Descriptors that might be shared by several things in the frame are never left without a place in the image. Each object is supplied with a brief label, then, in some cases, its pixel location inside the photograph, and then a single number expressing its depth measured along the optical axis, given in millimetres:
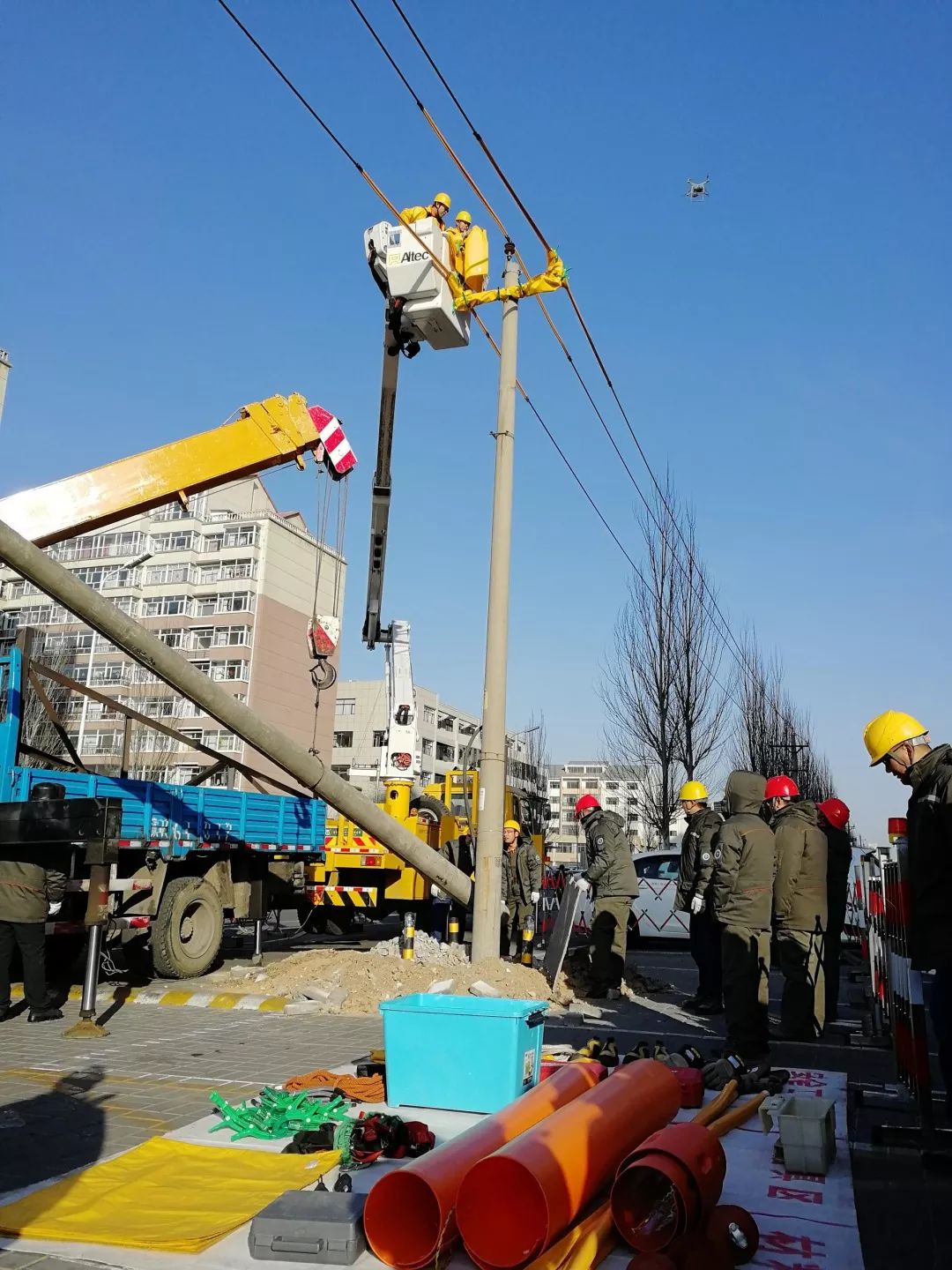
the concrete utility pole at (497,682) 10477
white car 16656
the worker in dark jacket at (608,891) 10812
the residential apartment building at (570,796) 123200
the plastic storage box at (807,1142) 4469
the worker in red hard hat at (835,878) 9500
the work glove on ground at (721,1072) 5902
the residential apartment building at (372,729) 80875
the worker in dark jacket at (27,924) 8648
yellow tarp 3715
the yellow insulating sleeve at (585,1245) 3354
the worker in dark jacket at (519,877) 13078
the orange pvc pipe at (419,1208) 3486
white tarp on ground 3521
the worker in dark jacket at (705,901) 9984
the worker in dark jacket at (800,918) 8305
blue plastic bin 5375
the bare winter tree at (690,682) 28047
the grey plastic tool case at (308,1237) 3527
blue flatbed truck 9703
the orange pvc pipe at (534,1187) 3414
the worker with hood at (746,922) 7285
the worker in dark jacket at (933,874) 4785
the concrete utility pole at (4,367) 39312
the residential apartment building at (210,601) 62125
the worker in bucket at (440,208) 11312
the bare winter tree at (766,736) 38406
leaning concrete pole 8258
